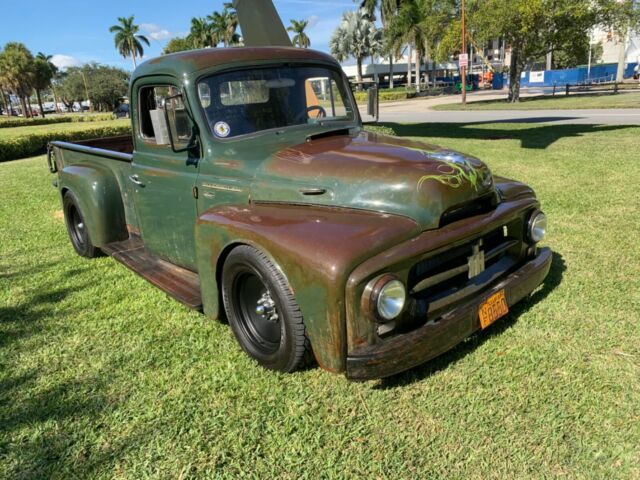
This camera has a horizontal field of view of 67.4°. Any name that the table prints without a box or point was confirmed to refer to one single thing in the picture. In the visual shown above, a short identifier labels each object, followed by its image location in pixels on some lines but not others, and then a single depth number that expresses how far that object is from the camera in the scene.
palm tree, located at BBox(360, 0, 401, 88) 39.25
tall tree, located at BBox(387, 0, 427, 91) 36.97
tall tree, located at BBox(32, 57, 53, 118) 53.56
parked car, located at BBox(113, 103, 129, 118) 41.20
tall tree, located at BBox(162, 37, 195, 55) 57.40
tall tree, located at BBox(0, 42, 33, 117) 50.99
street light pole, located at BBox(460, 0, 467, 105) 24.28
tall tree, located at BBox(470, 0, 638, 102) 21.73
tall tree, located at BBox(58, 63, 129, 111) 63.38
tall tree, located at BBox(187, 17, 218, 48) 55.03
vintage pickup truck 2.26
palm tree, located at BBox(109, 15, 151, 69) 60.47
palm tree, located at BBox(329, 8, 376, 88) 50.28
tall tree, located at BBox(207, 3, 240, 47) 53.19
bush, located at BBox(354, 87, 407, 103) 39.28
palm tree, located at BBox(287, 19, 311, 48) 52.72
